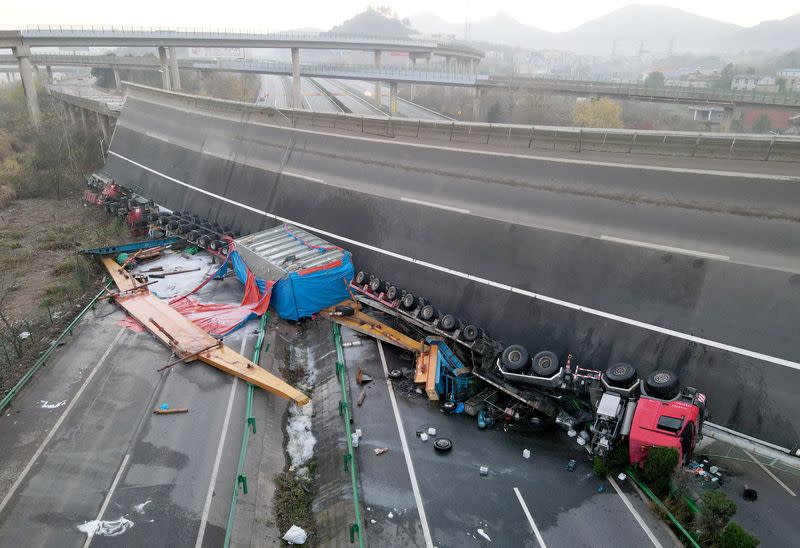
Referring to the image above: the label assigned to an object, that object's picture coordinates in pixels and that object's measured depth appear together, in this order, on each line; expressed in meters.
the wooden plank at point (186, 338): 14.77
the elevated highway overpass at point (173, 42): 47.97
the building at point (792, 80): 83.87
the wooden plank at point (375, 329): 16.69
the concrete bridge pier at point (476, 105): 59.88
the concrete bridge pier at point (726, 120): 48.53
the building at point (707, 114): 70.38
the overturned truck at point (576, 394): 11.41
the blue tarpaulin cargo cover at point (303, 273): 18.34
